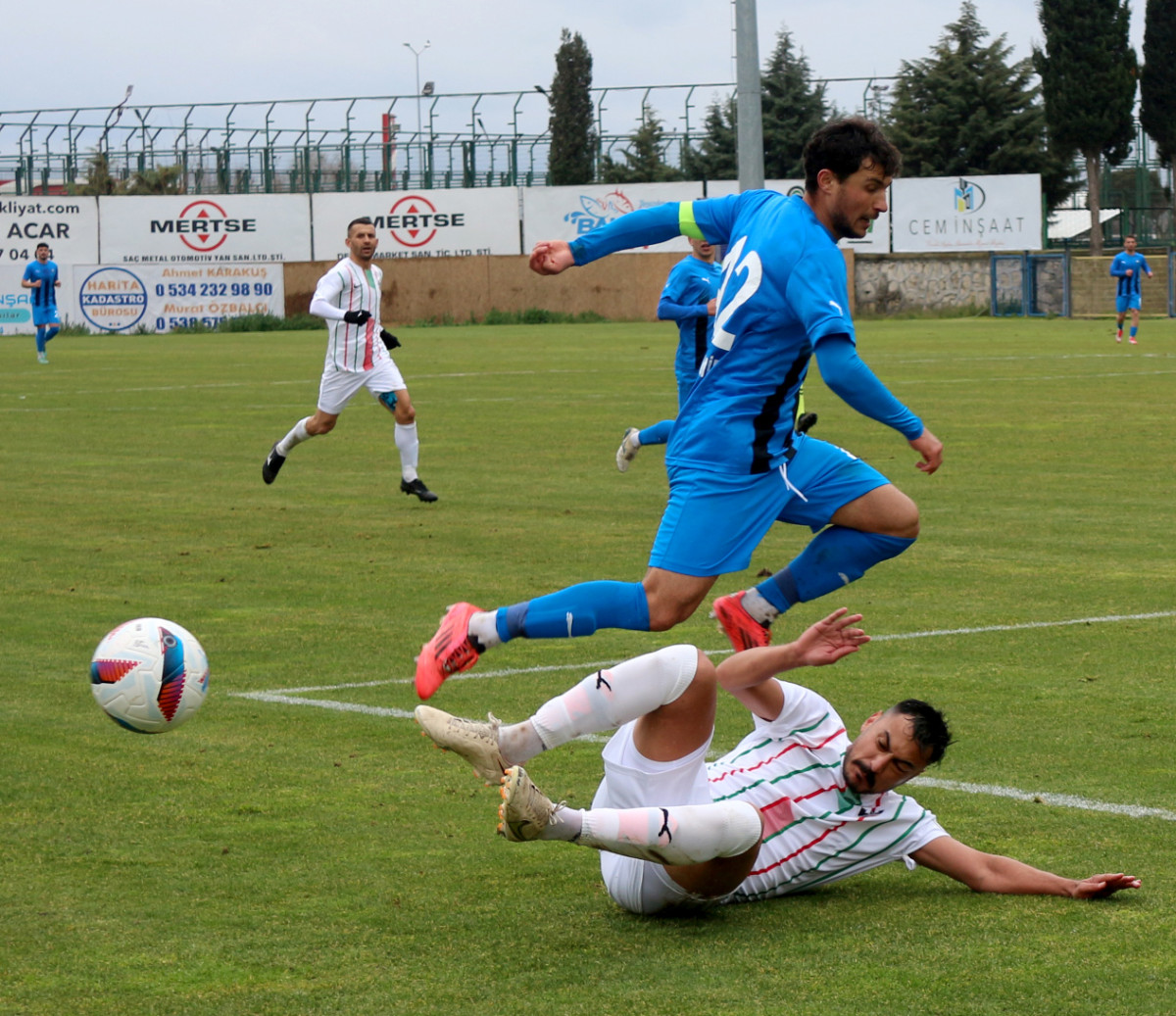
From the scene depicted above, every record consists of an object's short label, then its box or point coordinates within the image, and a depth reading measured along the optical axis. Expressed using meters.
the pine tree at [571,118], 69.38
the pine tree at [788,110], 65.94
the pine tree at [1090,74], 58.22
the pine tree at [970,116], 62.09
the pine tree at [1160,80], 59.59
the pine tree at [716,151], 62.97
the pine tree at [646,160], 61.19
